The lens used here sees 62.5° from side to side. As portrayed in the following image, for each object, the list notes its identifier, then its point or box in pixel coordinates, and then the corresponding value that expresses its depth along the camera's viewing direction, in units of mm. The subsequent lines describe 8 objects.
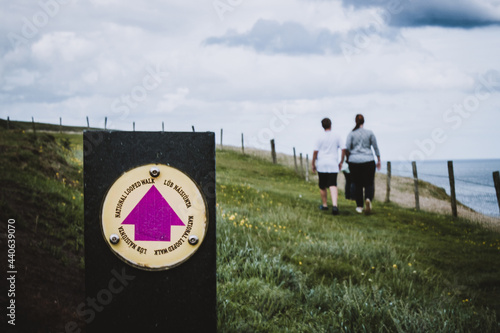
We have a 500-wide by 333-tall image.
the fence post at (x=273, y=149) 27469
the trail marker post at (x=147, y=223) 2027
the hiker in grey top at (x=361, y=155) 9375
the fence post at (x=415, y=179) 13622
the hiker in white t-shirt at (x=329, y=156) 9445
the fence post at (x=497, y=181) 10406
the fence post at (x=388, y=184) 15695
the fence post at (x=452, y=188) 11922
